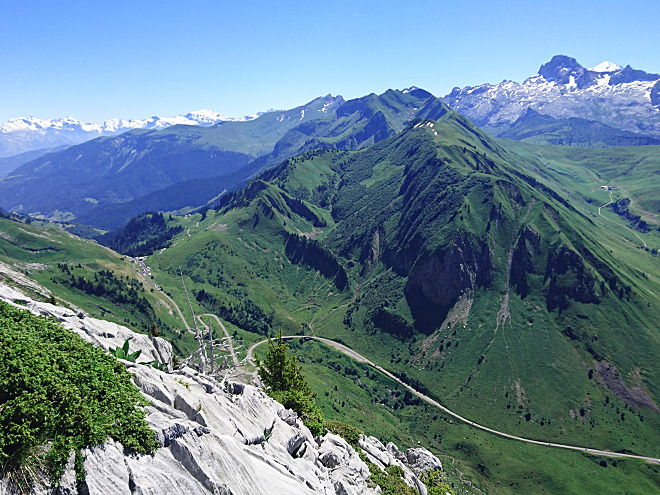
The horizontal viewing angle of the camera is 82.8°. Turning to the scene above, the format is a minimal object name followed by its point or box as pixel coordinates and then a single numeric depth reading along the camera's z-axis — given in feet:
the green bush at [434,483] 263.49
